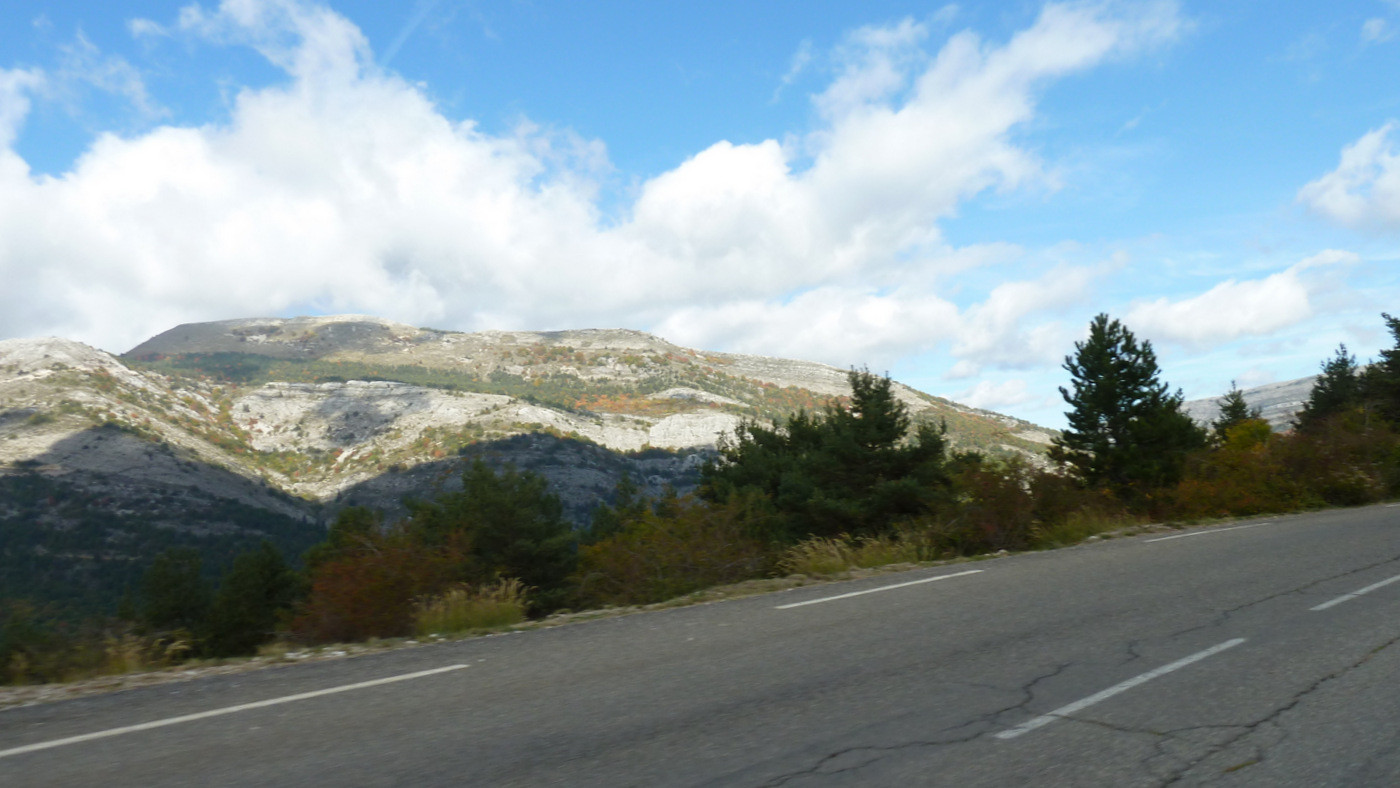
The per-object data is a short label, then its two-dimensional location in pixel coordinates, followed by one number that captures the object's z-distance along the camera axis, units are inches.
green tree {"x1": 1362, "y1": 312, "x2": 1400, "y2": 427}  1521.9
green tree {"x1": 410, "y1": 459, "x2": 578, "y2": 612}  1119.0
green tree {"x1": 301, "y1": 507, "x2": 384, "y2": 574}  482.6
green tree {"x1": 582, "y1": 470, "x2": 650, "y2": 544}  1496.1
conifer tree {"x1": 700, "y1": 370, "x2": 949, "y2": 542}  976.3
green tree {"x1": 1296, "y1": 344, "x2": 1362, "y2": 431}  1953.7
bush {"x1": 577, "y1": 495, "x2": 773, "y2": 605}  500.1
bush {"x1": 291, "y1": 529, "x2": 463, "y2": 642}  394.6
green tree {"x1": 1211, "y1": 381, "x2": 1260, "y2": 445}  2189.7
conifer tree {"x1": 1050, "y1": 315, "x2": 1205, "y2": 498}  1306.6
